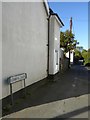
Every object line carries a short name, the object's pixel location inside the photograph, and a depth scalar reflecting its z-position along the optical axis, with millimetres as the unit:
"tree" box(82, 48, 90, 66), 17360
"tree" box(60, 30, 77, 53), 14587
